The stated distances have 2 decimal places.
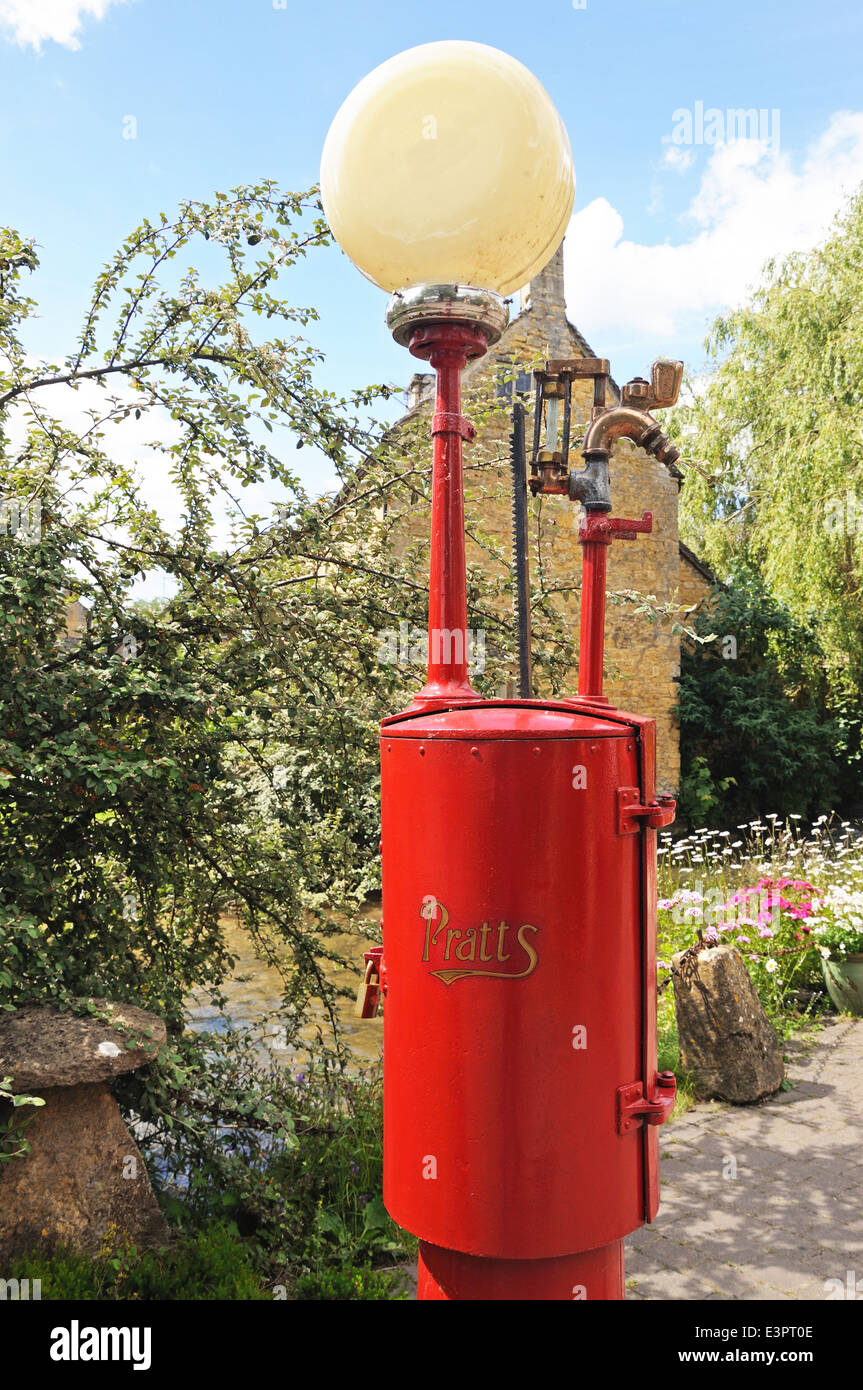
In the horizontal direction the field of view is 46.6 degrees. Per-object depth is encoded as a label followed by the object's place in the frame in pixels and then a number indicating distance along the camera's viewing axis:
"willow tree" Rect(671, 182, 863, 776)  13.02
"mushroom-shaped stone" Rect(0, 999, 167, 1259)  3.21
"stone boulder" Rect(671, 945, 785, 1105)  5.29
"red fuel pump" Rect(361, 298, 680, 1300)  1.86
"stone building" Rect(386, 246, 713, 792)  12.57
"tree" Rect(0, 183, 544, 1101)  3.54
